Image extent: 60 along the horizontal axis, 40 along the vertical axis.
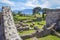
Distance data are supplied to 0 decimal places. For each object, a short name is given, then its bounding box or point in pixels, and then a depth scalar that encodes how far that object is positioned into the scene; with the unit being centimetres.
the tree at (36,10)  3265
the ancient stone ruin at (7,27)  329
